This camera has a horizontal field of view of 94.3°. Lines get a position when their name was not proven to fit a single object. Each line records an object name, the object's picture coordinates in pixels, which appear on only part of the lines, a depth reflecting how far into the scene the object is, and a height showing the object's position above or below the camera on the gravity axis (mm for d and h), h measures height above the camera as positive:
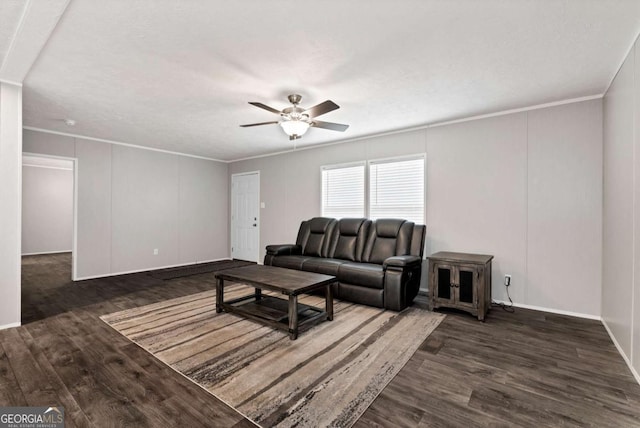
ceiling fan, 2967 +1012
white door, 6914 -69
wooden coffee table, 2839 -954
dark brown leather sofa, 3615 -629
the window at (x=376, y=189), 4656 +416
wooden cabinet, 3283 -790
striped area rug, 1862 -1188
